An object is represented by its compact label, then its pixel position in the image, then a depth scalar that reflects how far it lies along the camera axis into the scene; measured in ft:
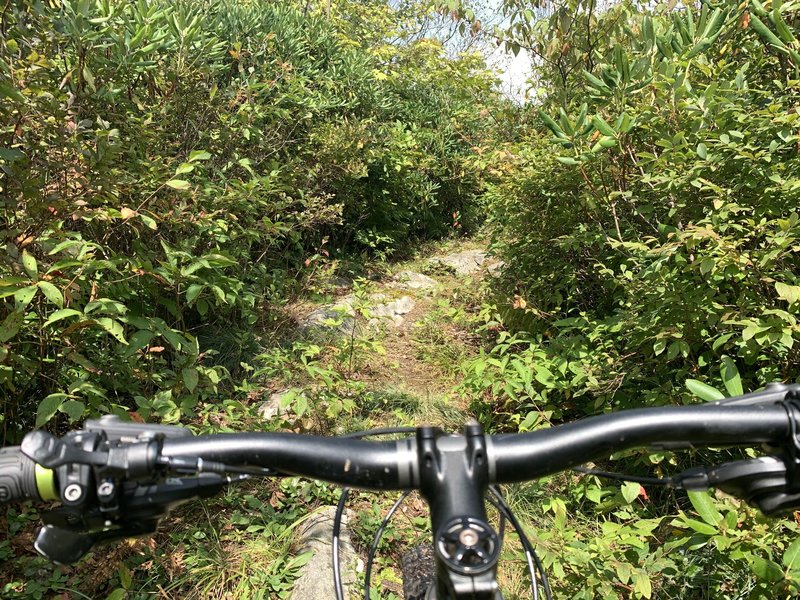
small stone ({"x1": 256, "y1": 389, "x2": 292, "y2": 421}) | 10.82
